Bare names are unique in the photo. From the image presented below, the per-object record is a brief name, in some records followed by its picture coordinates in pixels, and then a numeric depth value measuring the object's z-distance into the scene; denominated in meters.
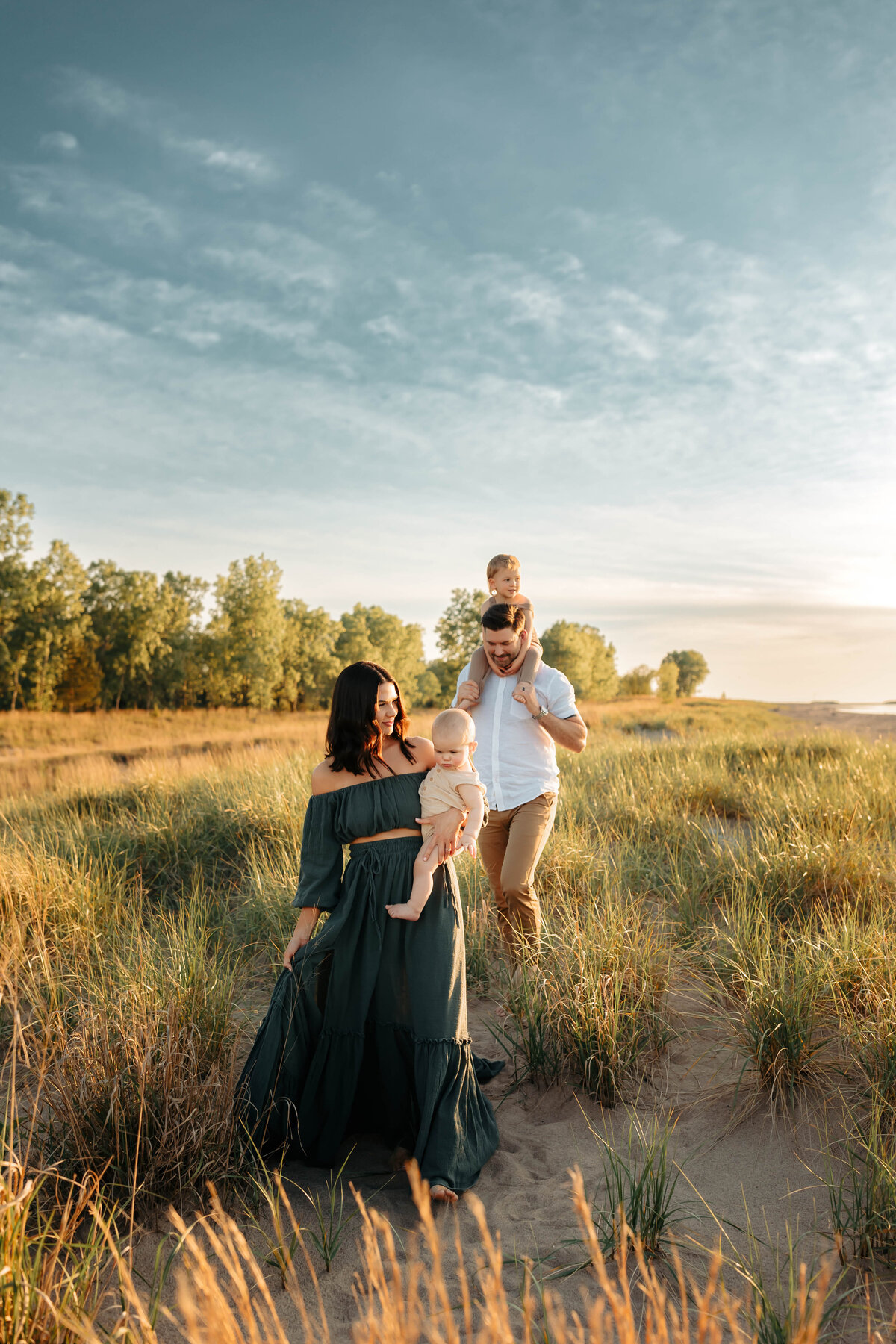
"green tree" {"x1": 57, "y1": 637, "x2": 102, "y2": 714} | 40.66
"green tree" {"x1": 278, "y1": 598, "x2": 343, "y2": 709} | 49.06
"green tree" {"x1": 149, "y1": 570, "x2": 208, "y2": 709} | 44.06
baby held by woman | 3.23
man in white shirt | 4.67
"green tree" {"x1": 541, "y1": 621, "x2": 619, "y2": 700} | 57.50
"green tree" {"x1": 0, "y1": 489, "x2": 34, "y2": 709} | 37.91
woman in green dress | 3.24
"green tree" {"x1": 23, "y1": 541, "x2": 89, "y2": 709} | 38.84
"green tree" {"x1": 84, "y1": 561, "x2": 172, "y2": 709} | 44.00
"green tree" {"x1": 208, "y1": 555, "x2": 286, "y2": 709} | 43.21
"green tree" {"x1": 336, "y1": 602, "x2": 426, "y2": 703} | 53.88
